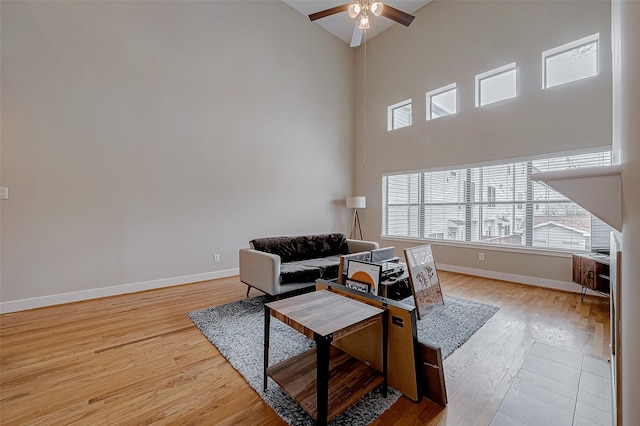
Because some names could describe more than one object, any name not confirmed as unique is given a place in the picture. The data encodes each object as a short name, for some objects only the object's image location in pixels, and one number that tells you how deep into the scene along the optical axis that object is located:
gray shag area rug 1.53
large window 3.69
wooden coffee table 1.30
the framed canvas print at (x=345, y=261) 2.62
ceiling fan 2.80
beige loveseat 3.00
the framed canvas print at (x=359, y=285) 2.24
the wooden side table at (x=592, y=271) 2.92
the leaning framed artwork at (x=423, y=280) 2.73
